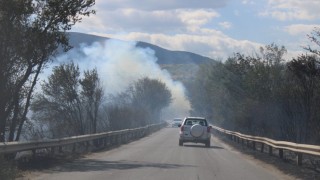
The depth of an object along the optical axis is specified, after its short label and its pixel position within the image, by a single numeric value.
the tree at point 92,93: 37.56
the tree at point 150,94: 93.31
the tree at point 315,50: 23.25
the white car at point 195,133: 33.16
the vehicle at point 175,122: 84.89
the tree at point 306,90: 24.92
